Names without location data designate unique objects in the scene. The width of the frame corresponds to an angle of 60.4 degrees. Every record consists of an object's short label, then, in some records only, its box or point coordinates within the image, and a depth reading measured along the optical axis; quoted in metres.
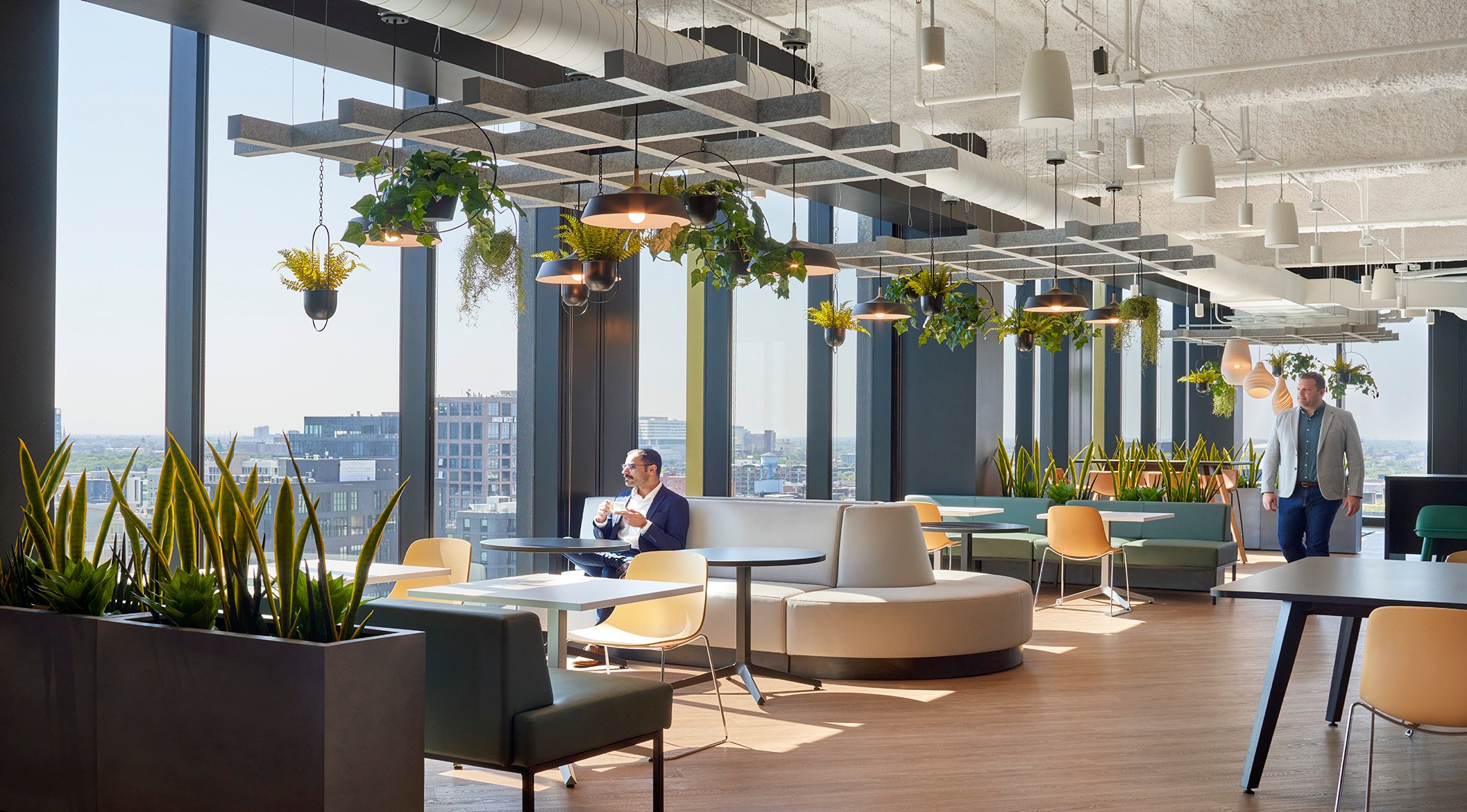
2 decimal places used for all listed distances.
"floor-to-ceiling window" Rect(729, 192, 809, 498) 9.64
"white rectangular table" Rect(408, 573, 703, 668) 3.96
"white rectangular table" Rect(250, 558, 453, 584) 4.60
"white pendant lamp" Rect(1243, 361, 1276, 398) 16.28
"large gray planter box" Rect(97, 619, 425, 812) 2.97
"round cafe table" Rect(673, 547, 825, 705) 5.22
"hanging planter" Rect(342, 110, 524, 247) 4.43
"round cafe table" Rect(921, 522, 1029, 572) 7.59
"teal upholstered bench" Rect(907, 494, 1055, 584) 9.80
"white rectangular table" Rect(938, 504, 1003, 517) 9.00
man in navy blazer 6.09
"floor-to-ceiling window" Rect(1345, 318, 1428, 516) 17.84
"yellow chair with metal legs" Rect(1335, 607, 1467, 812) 3.33
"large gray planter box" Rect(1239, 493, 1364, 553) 11.99
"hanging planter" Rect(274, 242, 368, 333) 5.11
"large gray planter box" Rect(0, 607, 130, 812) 3.43
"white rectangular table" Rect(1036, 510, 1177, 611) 8.50
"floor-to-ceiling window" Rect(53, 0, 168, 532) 5.26
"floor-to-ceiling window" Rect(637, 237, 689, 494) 8.66
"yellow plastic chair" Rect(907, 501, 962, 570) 8.31
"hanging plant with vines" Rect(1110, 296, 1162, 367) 9.77
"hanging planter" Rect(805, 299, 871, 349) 8.23
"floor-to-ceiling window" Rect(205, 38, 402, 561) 5.80
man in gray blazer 7.48
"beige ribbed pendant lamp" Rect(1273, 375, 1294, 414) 16.61
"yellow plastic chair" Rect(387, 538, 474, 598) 5.29
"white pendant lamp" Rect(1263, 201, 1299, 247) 8.23
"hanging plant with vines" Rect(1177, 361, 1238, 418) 16.28
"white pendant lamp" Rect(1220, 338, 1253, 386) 15.52
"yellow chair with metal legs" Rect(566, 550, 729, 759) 4.87
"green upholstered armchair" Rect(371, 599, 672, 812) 3.38
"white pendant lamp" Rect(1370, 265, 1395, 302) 11.77
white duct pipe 4.24
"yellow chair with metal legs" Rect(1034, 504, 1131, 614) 8.48
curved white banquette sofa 6.04
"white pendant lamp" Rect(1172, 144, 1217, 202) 6.81
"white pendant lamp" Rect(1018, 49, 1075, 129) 5.14
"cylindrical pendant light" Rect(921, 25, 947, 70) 5.17
